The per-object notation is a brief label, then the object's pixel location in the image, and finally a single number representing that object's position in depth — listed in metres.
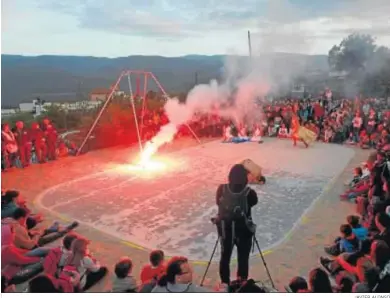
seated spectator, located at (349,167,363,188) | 6.92
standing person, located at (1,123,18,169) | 8.57
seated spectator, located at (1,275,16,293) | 3.63
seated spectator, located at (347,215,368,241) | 4.12
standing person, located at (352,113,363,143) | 11.80
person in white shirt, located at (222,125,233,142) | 12.54
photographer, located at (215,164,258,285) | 3.68
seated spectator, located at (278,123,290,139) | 13.11
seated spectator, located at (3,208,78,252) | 4.20
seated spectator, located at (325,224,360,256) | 4.16
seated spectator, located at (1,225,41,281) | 3.81
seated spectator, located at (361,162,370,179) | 6.63
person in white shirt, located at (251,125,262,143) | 12.48
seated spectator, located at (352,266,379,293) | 3.29
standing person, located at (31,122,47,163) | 9.25
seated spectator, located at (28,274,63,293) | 3.29
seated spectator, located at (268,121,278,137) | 13.40
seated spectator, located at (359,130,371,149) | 11.17
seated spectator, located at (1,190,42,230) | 4.64
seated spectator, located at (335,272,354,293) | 3.48
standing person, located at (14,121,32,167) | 8.95
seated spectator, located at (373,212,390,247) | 3.78
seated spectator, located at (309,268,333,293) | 3.15
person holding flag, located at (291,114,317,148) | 11.31
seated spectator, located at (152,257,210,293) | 3.24
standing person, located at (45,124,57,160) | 9.59
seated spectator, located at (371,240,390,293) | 3.28
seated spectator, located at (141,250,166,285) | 3.60
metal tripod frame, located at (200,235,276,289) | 3.92
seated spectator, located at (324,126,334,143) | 12.30
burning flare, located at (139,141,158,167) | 9.38
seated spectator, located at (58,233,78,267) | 3.74
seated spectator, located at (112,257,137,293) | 3.48
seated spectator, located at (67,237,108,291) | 3.72
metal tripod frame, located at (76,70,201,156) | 10.13
